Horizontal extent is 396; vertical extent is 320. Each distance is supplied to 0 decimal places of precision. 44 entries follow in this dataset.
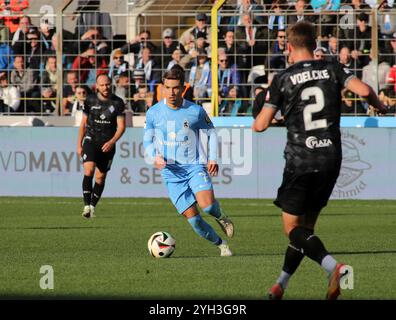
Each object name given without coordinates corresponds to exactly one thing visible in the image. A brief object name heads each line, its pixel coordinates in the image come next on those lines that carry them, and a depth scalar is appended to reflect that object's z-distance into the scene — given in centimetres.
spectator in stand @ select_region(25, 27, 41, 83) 2439
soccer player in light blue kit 1330
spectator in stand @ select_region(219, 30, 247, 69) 2312
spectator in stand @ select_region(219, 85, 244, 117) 2320
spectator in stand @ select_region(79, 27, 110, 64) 2397
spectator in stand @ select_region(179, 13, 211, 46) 2355
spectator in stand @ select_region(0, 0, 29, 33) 2490
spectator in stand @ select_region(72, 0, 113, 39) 2395
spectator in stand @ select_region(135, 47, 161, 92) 2375
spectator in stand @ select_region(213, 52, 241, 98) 2320
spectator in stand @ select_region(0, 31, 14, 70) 2448
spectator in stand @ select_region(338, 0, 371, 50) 2261
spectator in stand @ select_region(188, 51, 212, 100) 2338
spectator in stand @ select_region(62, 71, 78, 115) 2409
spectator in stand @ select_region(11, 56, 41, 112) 2436
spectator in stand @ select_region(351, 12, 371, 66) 2250
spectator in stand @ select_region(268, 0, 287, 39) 2298
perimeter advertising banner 2220
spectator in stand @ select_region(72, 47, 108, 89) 2411
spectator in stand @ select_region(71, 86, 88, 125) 2370
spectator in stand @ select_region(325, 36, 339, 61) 2259
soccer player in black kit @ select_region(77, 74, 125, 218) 1992
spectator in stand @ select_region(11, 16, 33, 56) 2452
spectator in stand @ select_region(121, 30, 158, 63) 2392
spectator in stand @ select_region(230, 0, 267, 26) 2300
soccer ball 1313
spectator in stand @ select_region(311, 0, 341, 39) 2273
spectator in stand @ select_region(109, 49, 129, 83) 2406
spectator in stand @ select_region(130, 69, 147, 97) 2381
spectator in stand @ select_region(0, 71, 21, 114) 2436
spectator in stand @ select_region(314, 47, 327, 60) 2155
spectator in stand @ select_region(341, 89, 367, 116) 2283
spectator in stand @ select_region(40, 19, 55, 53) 2445
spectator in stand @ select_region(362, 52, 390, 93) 2227
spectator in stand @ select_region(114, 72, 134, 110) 2397
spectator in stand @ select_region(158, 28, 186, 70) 2364
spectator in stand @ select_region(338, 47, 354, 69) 2245
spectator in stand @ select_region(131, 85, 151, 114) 2381
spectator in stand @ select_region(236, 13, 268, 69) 2303
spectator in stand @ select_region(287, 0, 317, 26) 2283
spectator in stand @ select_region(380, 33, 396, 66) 2245
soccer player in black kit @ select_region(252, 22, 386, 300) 938
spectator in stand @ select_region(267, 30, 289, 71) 2289
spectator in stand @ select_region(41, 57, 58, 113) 2417
